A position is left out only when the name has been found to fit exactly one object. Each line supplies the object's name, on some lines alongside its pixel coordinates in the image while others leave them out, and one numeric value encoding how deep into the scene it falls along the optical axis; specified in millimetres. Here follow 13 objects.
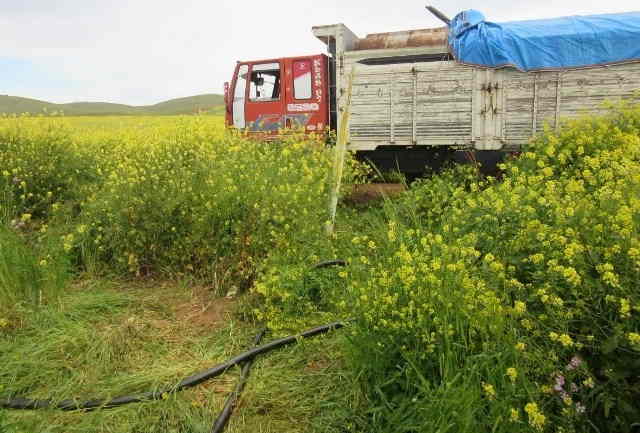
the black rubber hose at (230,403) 2441
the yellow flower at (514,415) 1710
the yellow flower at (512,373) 1788
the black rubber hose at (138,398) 2639
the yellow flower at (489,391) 1800
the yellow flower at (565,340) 1792
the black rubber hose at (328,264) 3701
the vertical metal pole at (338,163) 4402
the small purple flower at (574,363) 1885
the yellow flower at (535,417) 1646
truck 6195
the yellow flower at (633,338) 1663
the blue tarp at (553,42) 6055
